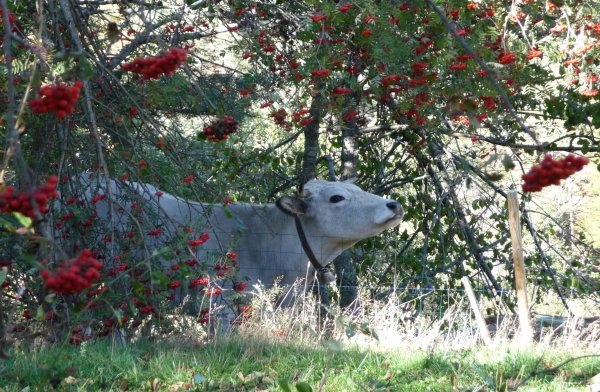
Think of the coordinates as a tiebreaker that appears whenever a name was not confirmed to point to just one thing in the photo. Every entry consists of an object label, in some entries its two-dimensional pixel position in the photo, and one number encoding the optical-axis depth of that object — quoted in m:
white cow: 15.93
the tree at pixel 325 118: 8.39
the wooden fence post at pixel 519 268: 13.39
